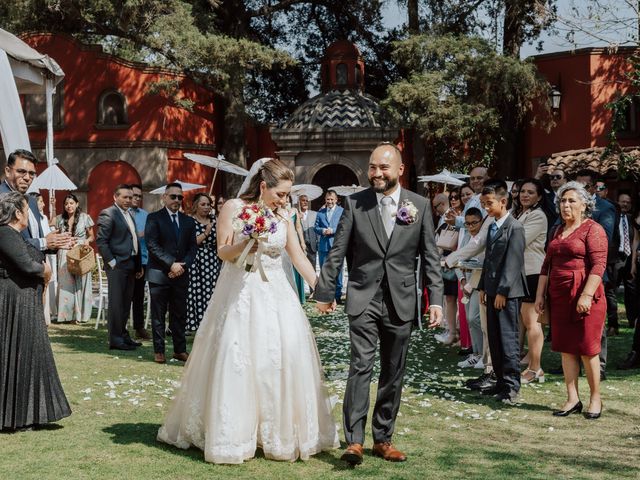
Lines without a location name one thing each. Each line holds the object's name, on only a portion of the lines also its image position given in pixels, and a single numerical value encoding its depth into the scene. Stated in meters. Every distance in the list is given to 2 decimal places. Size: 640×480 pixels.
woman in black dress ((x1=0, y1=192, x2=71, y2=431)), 6.52
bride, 5.76
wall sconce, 24.31
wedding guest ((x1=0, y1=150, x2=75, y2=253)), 6.98
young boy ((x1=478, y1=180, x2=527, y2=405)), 7.91
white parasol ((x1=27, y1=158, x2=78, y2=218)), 12.93
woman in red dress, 7.23
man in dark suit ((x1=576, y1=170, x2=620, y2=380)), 10.96
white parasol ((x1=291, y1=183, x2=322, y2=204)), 18.16
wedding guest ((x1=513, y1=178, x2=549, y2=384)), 8.60
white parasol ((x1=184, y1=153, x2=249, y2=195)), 16.23
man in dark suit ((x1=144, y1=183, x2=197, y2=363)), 10.18
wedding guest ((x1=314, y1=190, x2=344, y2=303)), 17.52
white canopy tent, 10.16
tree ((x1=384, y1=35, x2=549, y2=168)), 23.08
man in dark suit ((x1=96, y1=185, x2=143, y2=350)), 11.52
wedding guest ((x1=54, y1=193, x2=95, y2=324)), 14.42
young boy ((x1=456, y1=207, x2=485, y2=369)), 9.09
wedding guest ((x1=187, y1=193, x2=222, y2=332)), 11.81
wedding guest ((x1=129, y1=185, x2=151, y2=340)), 12.47
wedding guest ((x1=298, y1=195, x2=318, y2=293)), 18.02
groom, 5.78
